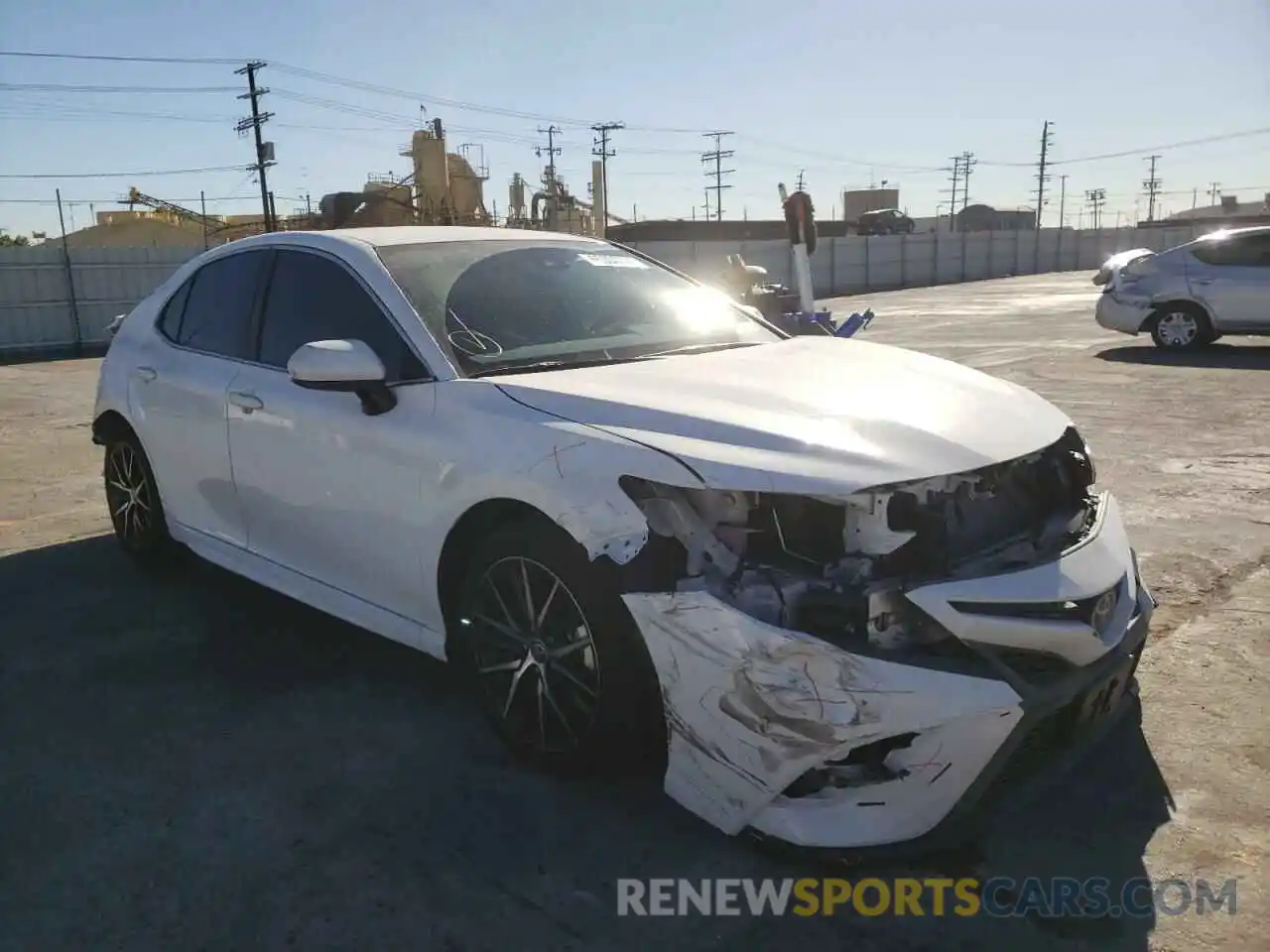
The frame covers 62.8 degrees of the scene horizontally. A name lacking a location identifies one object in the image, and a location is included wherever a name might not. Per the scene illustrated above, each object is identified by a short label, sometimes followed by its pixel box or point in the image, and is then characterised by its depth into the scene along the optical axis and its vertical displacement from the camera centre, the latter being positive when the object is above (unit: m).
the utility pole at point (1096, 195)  120.56 +6.08
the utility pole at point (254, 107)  48.03 +7.91
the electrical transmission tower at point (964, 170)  105.19 +8.37
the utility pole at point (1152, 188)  120.12 +6.66
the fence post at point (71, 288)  21.89 -0.01
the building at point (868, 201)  81.88 +4.39
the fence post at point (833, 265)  40.59 -0.23
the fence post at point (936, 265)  47.12 -0.46
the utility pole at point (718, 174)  89.31 +7.62
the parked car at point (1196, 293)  12.33 -0.56
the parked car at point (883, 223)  58.53 +1.88
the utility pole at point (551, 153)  75.06 +8.53
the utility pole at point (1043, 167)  98.81 +7.89
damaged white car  2.31 -0.68
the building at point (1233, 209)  82.88 +2.80
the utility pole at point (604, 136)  72.81 +9.08
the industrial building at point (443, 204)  32.72 +2.46
